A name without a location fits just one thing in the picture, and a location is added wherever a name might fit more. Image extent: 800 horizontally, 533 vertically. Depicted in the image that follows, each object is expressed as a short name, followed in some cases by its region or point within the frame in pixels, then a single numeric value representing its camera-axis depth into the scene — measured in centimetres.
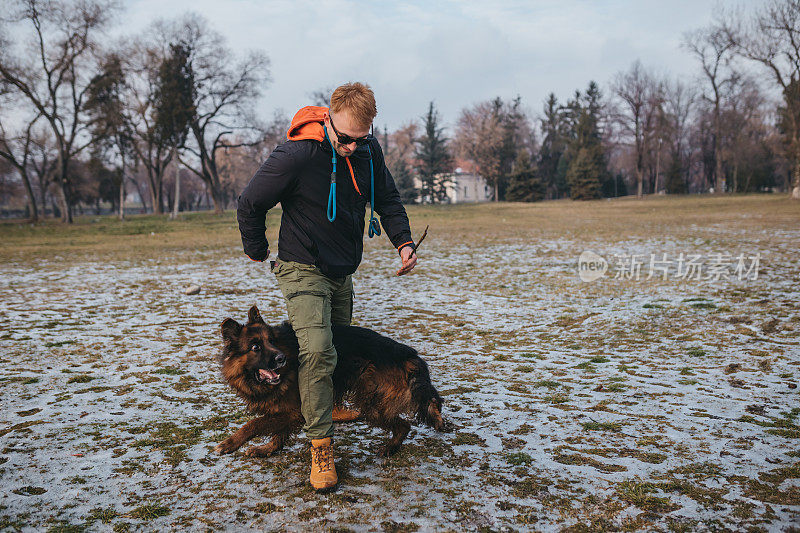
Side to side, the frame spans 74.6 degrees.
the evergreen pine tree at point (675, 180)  6341
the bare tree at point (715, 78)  4504
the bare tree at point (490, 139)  6012
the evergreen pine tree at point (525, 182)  5822
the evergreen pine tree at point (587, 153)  5725
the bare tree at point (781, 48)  3257
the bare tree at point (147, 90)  3762
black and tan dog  304
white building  9250
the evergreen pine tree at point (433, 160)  5825
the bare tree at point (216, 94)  3900
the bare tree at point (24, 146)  3516
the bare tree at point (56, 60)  3023
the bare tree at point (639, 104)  5738
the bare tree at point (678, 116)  6319
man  291
